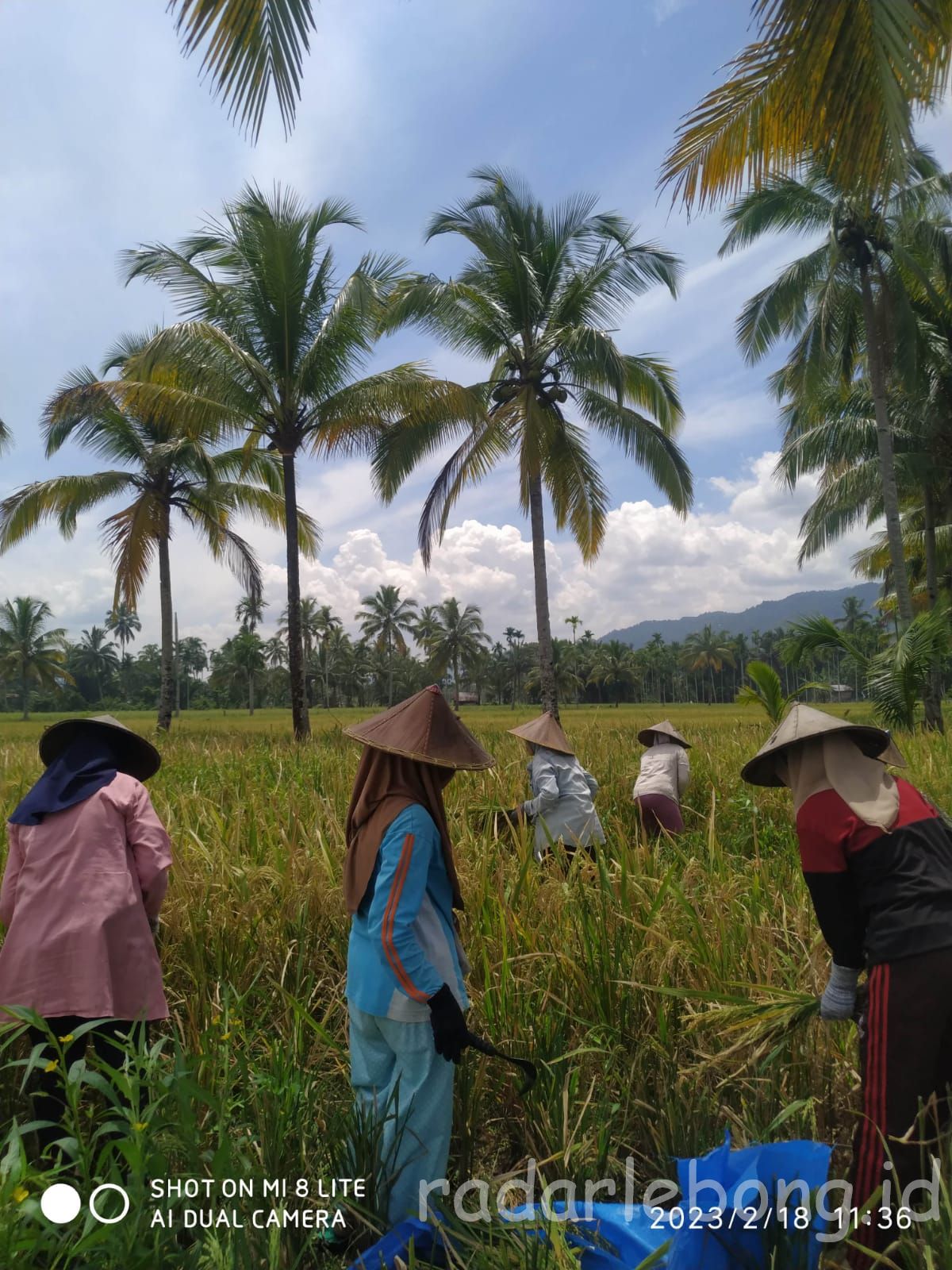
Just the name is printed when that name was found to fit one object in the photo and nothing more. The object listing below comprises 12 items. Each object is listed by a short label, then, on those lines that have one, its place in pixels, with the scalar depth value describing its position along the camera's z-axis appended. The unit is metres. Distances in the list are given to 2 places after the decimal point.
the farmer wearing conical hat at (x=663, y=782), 5.79
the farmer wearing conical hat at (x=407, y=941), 2.17
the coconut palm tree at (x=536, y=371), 13.59
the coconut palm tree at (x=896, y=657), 9.52
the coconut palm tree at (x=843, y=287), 13.22
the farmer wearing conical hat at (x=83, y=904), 2.57
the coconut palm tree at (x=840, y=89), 4.11
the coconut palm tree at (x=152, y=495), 16.41
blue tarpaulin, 1.93
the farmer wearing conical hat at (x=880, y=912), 2.05
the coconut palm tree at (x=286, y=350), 12.44
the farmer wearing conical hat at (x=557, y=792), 4.78
